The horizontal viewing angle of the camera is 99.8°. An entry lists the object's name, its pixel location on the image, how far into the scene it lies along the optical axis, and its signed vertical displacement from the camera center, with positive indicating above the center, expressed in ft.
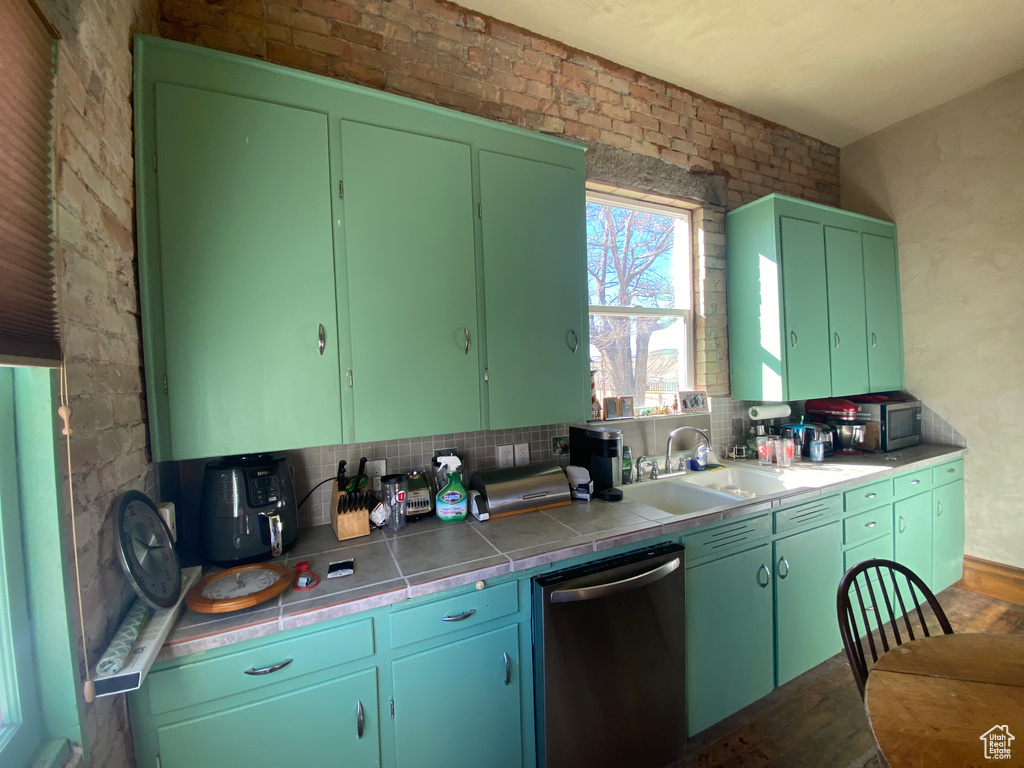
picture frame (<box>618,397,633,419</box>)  8.25 -0.64
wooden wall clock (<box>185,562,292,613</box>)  3.74 -1.81
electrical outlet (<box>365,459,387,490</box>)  6.16 -1.22
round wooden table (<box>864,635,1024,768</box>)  2.99 -2.71
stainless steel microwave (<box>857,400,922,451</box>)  9.50 -1.34
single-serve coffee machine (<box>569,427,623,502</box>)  6.75 -1.33
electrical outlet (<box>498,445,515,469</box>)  7.05 -1.27
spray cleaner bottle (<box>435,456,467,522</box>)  5.85 -1.63
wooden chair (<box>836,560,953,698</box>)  4.07 -3.87
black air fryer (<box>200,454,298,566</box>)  4.53 -1.27
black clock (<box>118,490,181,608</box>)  3.36 -1.30
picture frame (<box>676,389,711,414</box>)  8.93 -0.64
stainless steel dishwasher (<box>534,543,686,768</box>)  4.71 -3.33
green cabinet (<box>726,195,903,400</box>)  8.61 +1.38
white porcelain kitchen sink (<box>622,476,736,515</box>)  7.50 -2.20
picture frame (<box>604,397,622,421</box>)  8.13 -0.64
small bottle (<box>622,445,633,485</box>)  7.60 -1.61
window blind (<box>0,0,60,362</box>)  2.27 +1.22
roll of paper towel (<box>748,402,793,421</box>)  9.25 -0.95
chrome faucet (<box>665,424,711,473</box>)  7.95 -1.38
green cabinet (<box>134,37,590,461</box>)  4.28 +1.44
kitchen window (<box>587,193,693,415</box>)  8.35 +1.51
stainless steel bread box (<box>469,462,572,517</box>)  6.01 -1.57
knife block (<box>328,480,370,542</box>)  5.30 -1.68
